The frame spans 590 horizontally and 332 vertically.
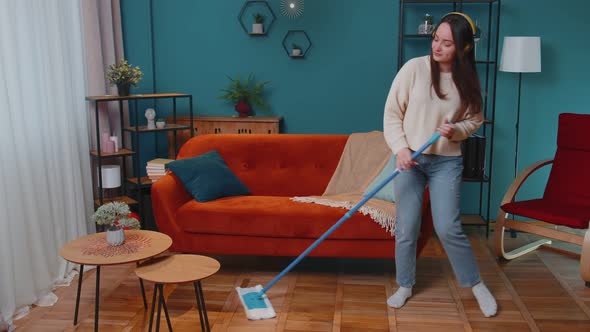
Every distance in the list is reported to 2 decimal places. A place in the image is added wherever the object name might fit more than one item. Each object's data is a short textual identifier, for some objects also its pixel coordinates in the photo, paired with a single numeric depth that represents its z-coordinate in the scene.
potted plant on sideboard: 4.44
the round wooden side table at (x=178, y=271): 2.27
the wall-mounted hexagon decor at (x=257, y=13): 4.45
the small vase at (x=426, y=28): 4.05
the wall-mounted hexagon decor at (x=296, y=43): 4.44
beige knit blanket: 3.33
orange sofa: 3.04
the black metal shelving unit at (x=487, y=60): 4.09
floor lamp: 3.87
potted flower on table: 2.52
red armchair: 3.36
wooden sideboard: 4.32
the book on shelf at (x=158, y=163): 3.82
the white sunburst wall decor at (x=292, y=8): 4.41
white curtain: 2.82
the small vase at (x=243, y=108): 4.43
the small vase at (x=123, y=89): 3.90
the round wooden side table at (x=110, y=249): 2.35
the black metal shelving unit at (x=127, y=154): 3.70
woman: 2.55
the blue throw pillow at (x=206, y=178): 3.30
